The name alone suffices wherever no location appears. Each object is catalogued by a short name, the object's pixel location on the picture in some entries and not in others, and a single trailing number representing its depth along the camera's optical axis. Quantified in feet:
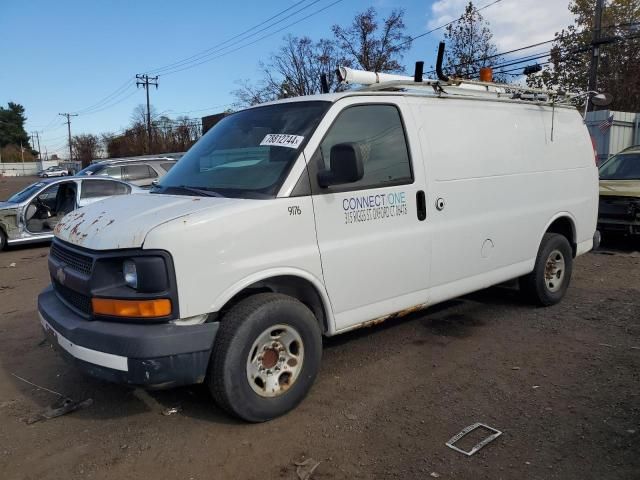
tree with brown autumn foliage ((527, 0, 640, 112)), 93.40
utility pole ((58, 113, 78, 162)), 312.29
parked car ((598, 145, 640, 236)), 28.14
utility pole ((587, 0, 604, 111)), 63.93
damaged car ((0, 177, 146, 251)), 35.77
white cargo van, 9.73
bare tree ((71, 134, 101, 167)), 285.93
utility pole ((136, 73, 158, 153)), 170.47
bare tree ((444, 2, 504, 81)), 87.15
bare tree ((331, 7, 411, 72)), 102.17
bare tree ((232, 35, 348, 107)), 110.01
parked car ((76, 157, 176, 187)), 46.75
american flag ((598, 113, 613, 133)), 54.44
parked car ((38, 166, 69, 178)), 224.27
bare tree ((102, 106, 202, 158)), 181.78
